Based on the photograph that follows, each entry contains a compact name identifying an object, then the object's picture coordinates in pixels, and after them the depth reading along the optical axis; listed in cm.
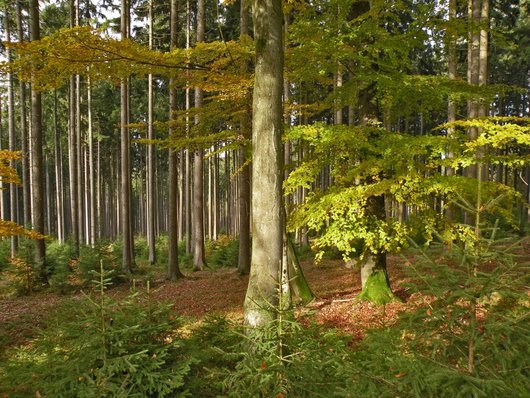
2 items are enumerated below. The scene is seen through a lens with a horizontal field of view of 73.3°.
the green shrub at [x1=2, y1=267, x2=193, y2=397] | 334
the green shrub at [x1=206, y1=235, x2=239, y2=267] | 2004
